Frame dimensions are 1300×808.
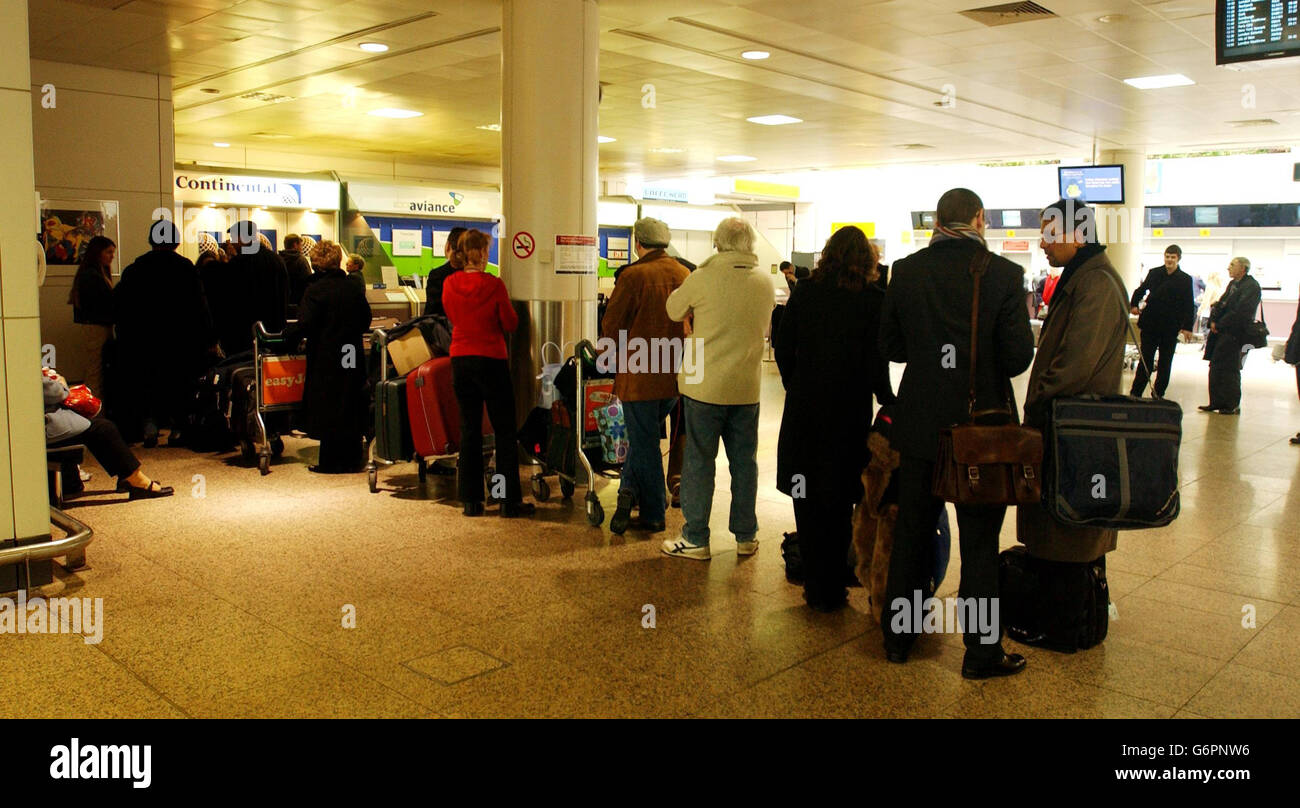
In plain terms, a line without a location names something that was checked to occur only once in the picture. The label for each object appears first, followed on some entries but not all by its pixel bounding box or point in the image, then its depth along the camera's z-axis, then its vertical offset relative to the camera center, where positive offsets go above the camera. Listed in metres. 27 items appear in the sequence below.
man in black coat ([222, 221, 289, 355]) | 9.16 +0.20
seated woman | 5.68 -0.75
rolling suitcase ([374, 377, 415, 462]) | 6.68 -0.72
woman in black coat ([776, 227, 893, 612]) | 4.24 -0.33
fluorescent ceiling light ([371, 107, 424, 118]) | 13.52 +2.67
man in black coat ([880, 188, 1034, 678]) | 3.66 -0.19
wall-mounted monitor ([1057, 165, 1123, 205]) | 14.06 +1.85
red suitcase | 6.56 -0.60
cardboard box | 6.81 -0.27
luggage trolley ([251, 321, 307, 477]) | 7.45 -0.50
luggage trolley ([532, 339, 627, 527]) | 6.14 -0.73
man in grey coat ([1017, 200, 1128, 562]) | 3.81 -0.09
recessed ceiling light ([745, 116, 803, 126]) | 14.06 +2.69
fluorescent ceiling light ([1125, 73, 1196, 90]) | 10.48 +2.43
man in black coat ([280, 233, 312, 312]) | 9.69 +0.42
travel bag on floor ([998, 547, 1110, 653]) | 4.06 -1.16
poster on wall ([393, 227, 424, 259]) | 16.02 +1.10
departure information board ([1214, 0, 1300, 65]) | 6.10 +1.73
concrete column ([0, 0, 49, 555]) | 4.33 -0.02
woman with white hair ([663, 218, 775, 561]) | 4.99 -0.22
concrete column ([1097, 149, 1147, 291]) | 16.12 +1.55
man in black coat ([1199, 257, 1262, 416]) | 11.30 -0.25
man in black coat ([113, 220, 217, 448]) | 8.45 -0.17
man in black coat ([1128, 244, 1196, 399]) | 11.27 +0.01
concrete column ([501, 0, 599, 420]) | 6.82 +1.11
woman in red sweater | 6.06 -0.31
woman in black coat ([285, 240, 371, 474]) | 7.27 -0.31
